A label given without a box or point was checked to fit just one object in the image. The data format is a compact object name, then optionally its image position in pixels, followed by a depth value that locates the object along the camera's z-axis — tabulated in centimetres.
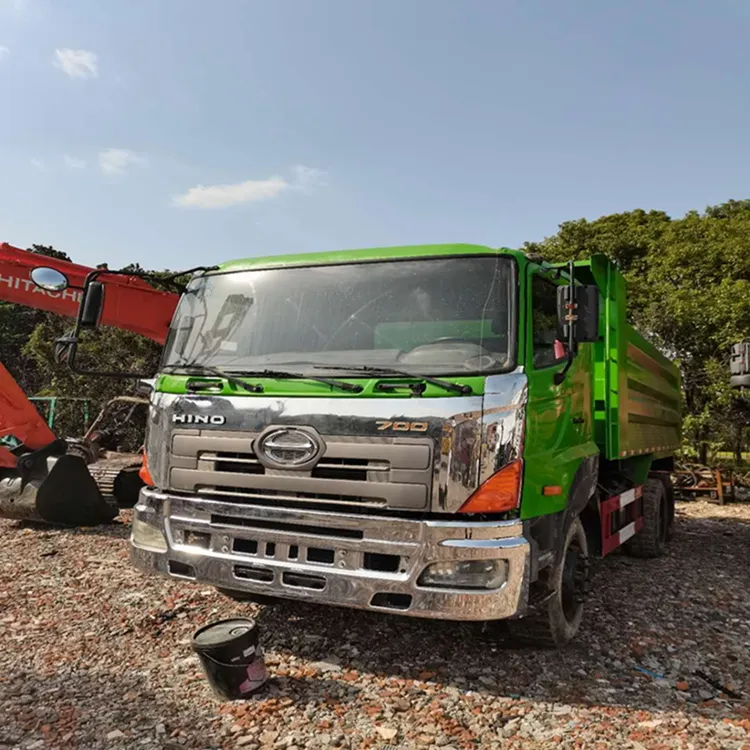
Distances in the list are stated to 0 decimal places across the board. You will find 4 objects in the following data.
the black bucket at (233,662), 324
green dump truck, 321
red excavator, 677
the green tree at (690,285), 1487
